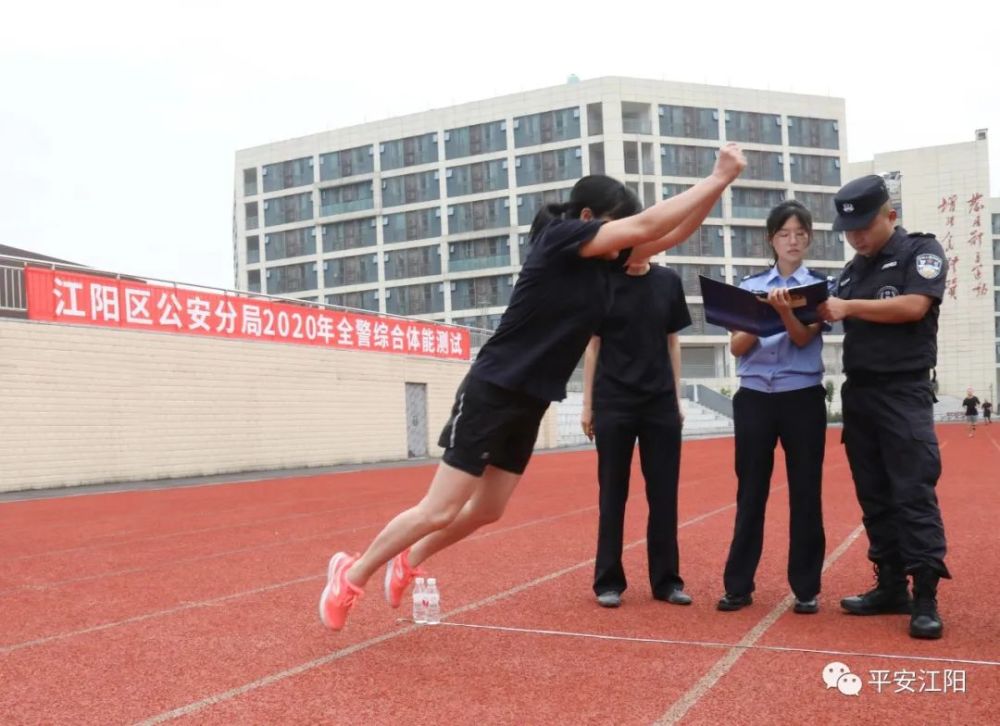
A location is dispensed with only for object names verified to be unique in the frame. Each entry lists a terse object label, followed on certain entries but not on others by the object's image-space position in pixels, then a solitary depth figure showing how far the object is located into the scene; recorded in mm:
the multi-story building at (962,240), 73562
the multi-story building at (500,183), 56875
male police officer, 4016
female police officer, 4516
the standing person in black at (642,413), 4816
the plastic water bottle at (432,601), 4375
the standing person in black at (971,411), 33156
